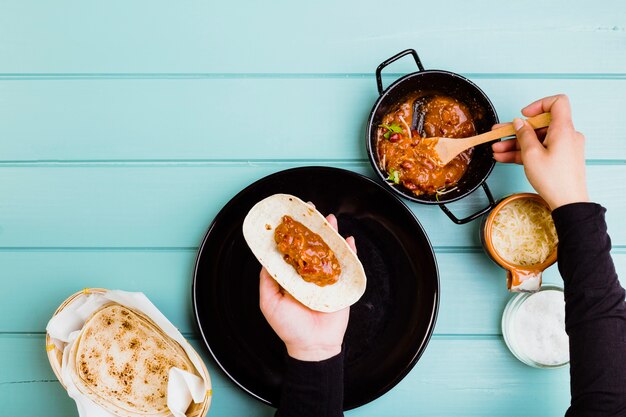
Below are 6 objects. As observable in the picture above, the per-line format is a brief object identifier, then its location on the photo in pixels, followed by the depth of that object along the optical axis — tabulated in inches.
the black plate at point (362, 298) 52.0
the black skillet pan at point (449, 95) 50.1
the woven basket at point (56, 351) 50.3
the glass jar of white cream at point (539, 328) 52.7
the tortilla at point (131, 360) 51.6
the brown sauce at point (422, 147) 50.9
